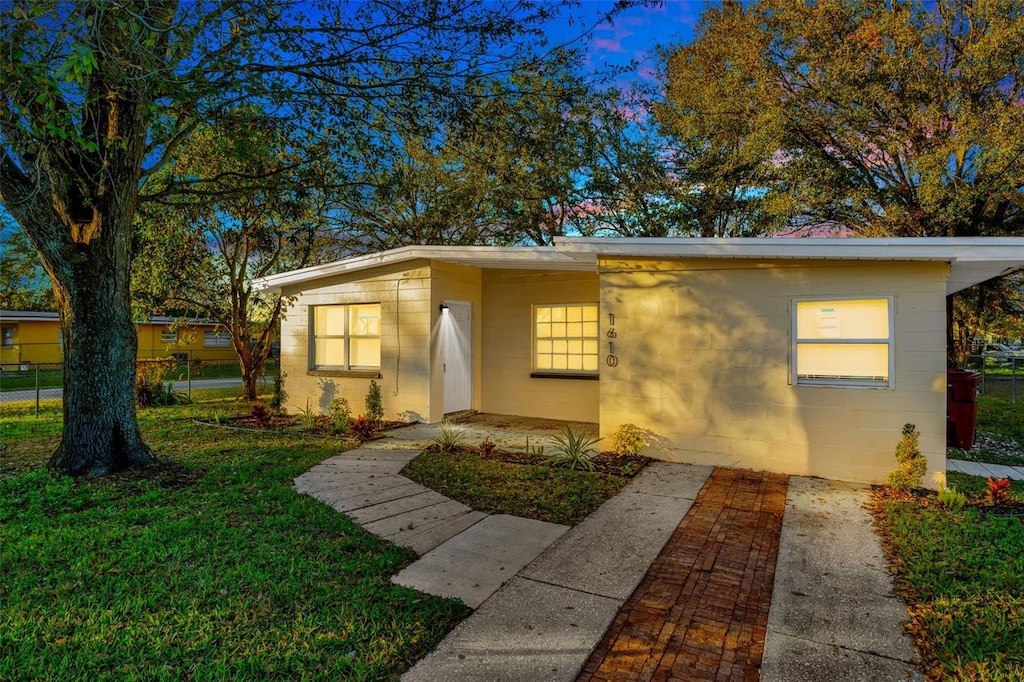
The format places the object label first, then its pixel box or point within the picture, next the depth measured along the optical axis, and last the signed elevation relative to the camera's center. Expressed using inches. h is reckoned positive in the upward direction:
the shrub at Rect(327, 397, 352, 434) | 328.5 -50.2
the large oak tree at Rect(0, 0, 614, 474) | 193.9 +100.2
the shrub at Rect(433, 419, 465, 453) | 277.1 -53.7
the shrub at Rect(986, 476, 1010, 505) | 189.3 -55.3
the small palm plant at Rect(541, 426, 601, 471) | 240.1 -55.0
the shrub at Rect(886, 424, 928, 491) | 205.2 -48.6
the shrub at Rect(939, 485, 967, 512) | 181.3 -55.9
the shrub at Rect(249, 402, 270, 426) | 360.5 -51.0
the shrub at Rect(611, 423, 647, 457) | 258.8 -48.8
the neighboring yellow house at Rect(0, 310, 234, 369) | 813.9 +13.2
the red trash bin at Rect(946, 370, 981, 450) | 293.1 -36.2
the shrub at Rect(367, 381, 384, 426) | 362.0 -45.3
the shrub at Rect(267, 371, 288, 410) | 426.9 -42.5
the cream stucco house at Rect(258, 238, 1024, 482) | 208.7 +2.3
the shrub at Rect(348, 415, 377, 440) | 314.3 -53.4
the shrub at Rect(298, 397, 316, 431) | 342.3 -53.2
